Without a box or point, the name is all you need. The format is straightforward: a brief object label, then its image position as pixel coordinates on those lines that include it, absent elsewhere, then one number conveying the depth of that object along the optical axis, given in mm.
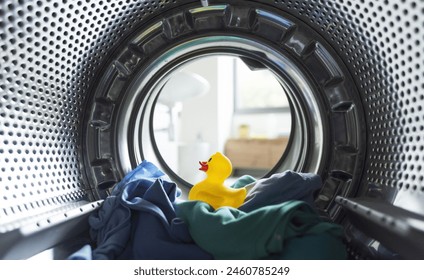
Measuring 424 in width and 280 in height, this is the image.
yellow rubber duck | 685
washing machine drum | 512
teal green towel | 480
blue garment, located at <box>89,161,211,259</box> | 537
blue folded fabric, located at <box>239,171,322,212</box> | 623
